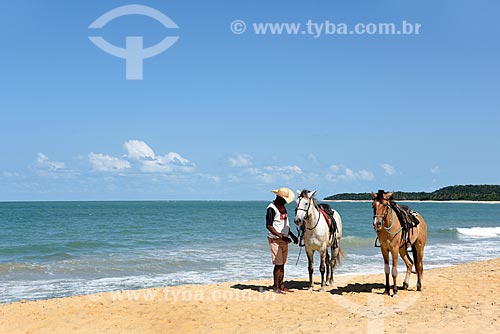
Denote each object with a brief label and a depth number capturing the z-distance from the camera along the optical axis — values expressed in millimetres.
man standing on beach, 9906
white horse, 9630
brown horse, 9195
